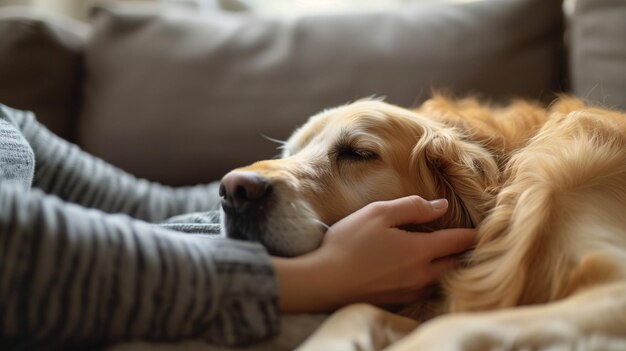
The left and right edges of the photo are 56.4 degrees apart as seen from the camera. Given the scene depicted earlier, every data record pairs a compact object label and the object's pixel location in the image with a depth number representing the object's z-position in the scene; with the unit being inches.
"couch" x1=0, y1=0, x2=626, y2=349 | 64.4
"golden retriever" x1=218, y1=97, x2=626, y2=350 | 27.5
